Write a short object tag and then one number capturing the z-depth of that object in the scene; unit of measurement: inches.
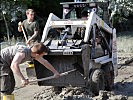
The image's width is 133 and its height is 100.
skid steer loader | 255.7
